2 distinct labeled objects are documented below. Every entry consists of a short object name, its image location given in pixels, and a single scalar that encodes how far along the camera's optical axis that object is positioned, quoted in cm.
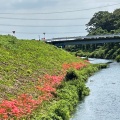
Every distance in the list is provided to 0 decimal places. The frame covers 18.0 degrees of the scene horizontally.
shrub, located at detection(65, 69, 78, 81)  5544
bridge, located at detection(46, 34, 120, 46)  13025
